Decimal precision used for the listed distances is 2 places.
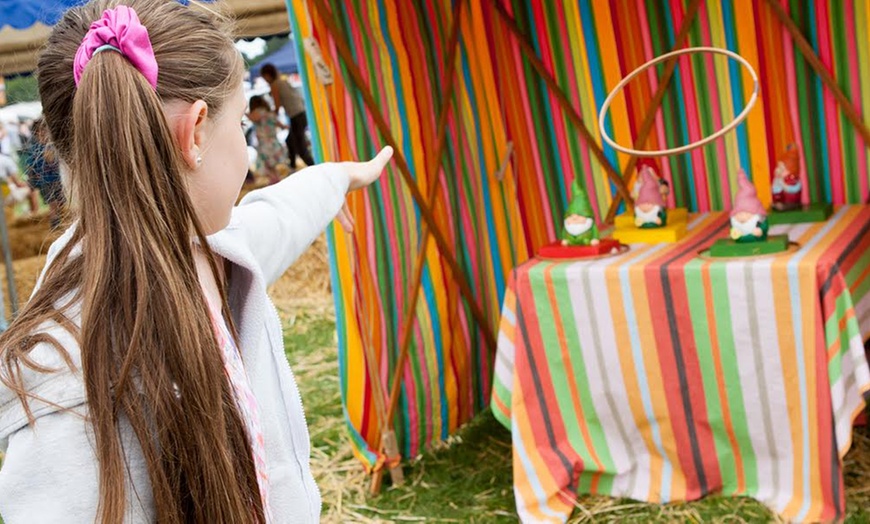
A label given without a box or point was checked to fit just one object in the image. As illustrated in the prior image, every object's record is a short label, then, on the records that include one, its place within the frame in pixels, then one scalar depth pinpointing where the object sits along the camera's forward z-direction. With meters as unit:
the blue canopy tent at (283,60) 12.27
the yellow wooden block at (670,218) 3.27
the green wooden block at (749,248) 2.71
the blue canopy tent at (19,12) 4.29
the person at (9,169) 9.30
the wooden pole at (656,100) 3.23
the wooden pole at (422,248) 3.29
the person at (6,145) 11.03
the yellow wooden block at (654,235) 3.08
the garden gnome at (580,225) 2.98
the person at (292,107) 8.79
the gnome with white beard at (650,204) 3.14
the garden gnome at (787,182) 3.04
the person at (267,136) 8.97
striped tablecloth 2.60
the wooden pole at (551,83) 3.51
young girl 0.95
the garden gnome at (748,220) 2.74
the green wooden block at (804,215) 3.02
